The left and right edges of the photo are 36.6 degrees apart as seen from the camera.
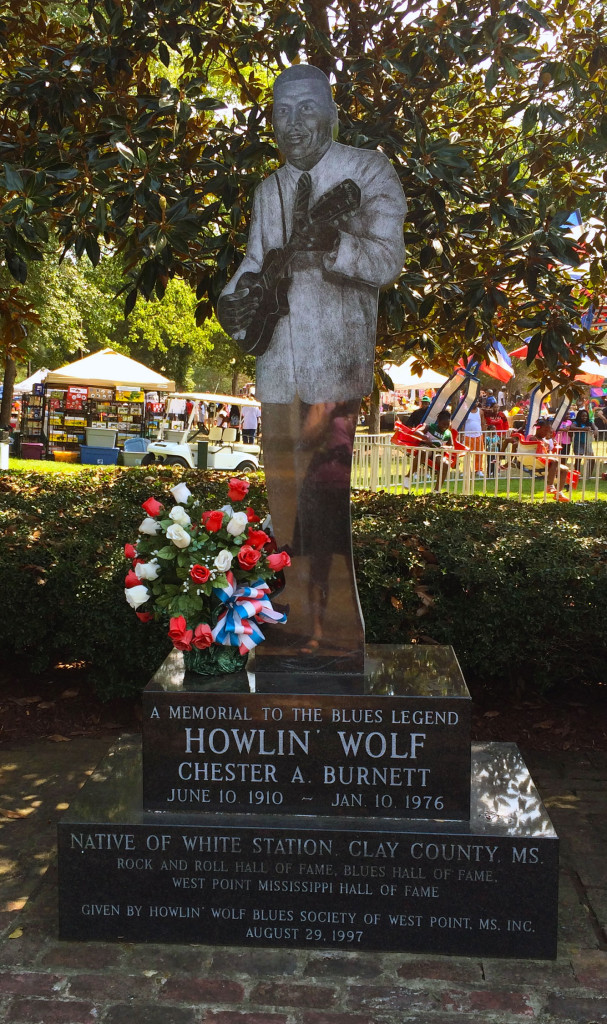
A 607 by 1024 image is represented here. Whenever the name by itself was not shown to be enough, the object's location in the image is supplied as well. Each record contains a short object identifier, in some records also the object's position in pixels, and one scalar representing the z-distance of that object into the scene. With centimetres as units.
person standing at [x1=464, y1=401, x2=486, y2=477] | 1873
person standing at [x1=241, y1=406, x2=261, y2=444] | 3194
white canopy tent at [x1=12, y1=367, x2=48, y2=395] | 3556
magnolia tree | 523
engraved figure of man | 383
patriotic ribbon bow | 377
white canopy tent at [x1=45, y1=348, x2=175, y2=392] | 2488
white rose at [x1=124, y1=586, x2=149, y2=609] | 377
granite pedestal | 341
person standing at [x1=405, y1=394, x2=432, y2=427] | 2002
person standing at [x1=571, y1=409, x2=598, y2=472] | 2222
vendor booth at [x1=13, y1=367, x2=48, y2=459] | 2523
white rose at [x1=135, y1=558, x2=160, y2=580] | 384
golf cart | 2117
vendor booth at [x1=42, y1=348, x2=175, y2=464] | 2448
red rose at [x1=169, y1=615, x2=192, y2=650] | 371
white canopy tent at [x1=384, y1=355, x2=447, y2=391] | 2745
